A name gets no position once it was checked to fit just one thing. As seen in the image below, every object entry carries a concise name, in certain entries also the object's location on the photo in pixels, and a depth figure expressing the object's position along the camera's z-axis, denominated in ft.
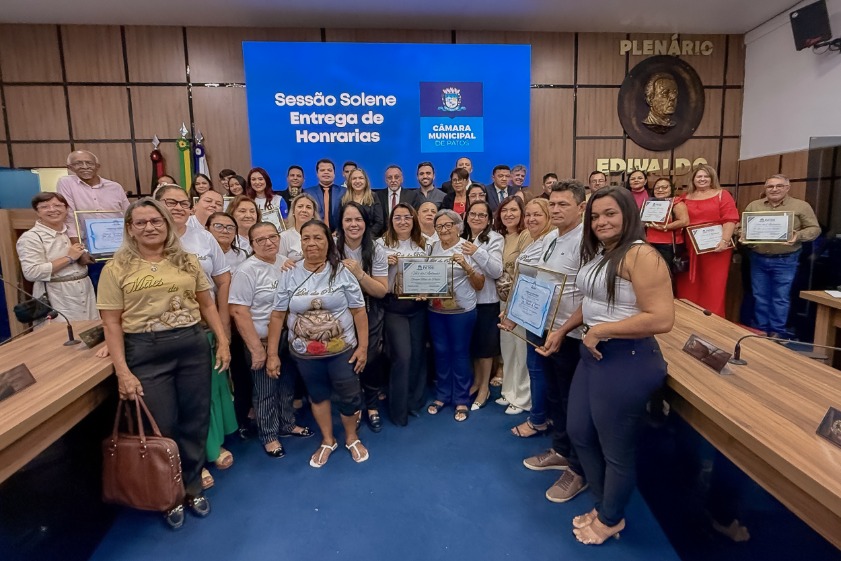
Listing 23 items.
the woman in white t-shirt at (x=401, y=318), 9.62
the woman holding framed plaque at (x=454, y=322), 9.57
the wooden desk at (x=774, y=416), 3.76
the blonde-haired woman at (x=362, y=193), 12.60
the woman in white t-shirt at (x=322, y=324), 7.98
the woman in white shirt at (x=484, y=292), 9.60
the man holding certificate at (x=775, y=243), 13.92
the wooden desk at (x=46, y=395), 4.87
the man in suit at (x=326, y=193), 13.61
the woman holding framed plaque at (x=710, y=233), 14.49
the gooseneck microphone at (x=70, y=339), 7.25
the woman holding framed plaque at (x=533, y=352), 8.10
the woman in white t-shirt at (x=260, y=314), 8.32
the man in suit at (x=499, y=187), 15.03
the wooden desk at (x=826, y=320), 9.29
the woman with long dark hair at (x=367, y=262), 8.86
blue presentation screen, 18.70
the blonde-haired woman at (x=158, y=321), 6.41
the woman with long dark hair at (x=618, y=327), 5.19
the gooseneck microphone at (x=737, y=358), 6.29
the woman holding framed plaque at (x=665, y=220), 15.21
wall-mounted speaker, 16.69
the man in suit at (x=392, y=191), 13.88
